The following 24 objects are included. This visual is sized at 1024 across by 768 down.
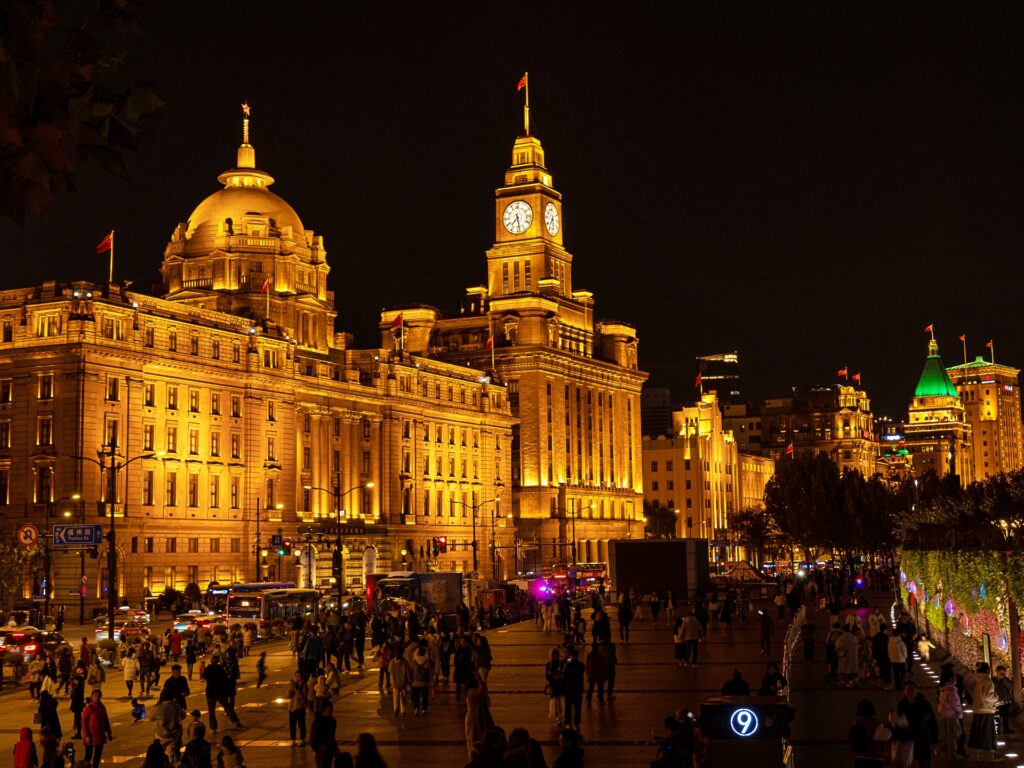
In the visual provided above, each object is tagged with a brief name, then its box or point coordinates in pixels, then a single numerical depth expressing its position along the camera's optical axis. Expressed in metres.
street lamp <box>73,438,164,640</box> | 50.47
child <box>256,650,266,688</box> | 39.45
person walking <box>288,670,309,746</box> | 28.66
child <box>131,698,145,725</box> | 31.81
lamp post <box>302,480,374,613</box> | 73.10
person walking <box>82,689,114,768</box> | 25.11
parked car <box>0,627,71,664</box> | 45.81
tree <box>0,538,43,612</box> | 72.25
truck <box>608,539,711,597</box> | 80.75
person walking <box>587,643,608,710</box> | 32.84
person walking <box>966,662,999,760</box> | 24.53
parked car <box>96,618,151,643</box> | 48.53
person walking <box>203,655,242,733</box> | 30.62
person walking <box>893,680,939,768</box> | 22.02
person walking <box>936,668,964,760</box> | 24.84
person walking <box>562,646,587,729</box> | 29.31
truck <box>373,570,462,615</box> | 74.06
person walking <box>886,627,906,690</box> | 35.19
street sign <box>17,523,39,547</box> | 55.22
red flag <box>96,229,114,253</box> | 76.88
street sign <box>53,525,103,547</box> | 54.75
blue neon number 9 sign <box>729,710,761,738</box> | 18.33
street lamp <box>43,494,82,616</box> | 63.58
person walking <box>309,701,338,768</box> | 22.57
